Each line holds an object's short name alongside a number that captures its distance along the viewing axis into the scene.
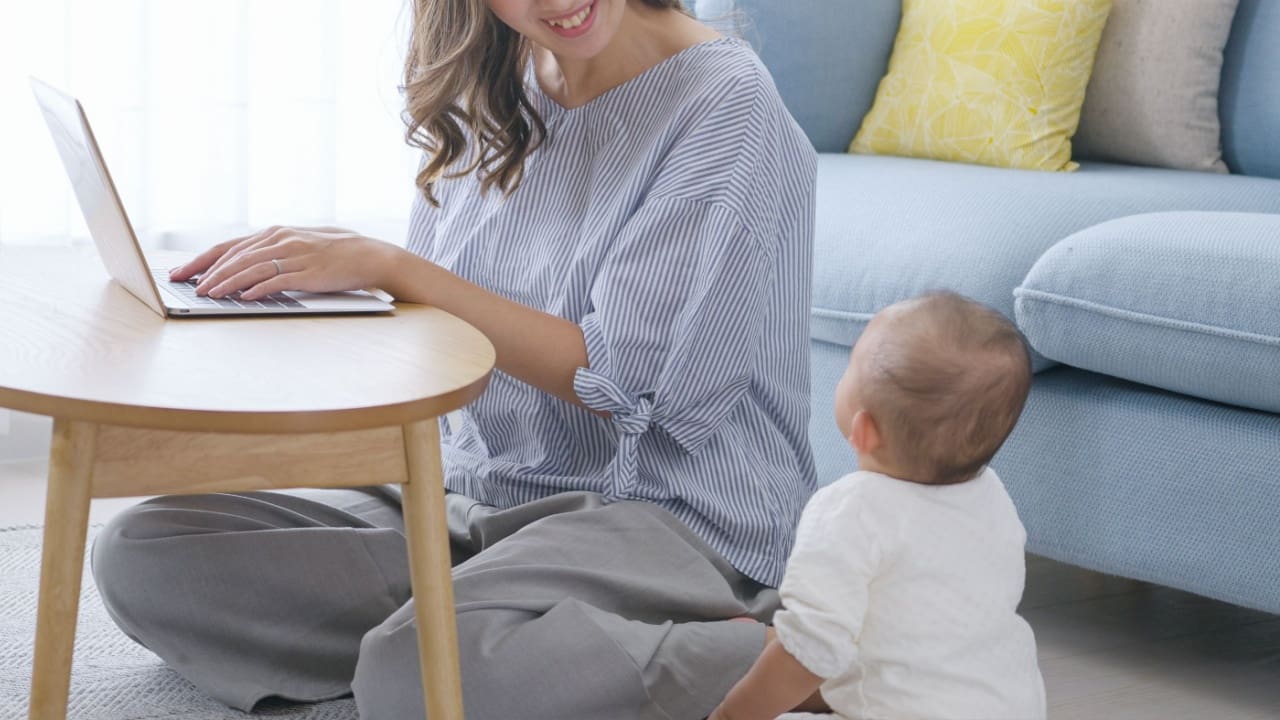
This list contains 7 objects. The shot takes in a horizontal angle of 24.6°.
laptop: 2.63
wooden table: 2.37
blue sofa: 3.13
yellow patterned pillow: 4.02
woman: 2.78
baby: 2.52
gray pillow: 4.01
